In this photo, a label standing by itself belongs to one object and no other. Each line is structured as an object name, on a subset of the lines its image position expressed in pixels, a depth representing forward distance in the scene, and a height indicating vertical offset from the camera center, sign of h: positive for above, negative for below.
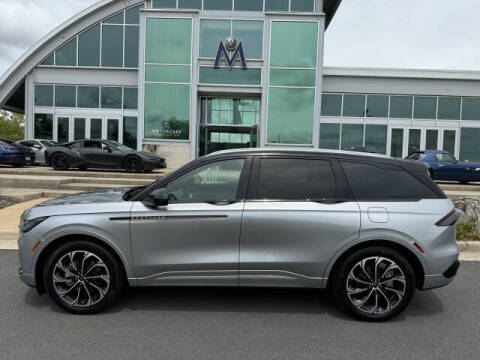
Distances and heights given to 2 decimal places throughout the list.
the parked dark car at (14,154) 17.58 -0.42
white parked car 20.22 -0.02
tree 61.28 +3.02
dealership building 22.08 +4.16
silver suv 3.80 -0.89
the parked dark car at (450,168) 16.56 -0.33
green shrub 6.93 -1.31
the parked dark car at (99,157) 15.45 -0.36
